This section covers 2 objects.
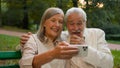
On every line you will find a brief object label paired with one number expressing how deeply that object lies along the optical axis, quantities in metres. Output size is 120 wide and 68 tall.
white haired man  2.09
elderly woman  2.06
